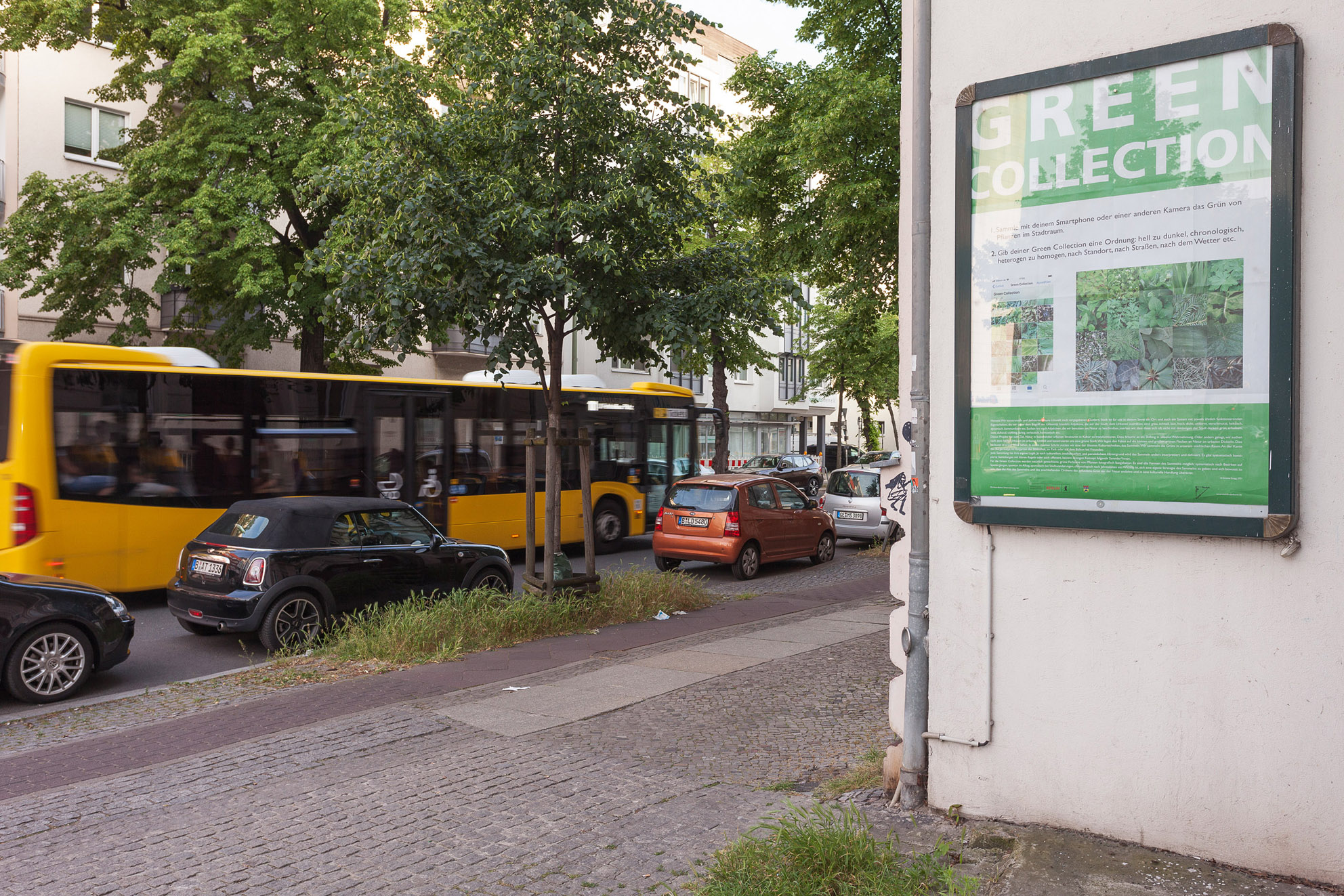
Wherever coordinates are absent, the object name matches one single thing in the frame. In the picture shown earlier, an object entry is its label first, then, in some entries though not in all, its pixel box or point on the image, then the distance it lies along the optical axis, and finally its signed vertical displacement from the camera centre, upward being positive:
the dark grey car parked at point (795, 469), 29.25 -1.20
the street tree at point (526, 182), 10.01 +2.61
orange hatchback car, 15.48 -1.39
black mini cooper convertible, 9.41 -1.27
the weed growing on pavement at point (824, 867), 3.85 -1.71
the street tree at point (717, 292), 10.88 +1.59
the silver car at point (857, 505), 20.12 -1.41
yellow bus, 11.18 -0.20
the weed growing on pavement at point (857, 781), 5.31 -1.83
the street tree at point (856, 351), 20.92 +2.02
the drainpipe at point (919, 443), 4.98 -0.04
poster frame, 4.00 +0.59
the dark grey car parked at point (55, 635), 7.64 -1.56
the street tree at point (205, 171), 18.73 +5.01
